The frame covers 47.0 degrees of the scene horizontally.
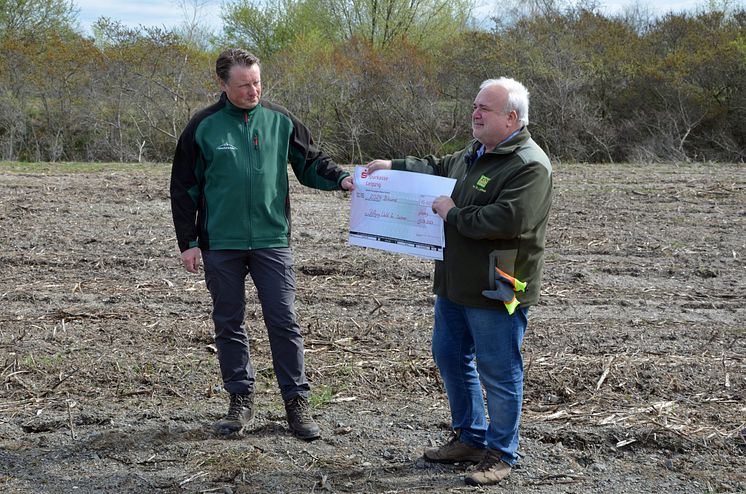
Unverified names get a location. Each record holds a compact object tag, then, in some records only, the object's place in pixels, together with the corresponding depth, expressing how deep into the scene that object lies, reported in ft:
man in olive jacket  13.03
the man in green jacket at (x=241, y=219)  15.29
